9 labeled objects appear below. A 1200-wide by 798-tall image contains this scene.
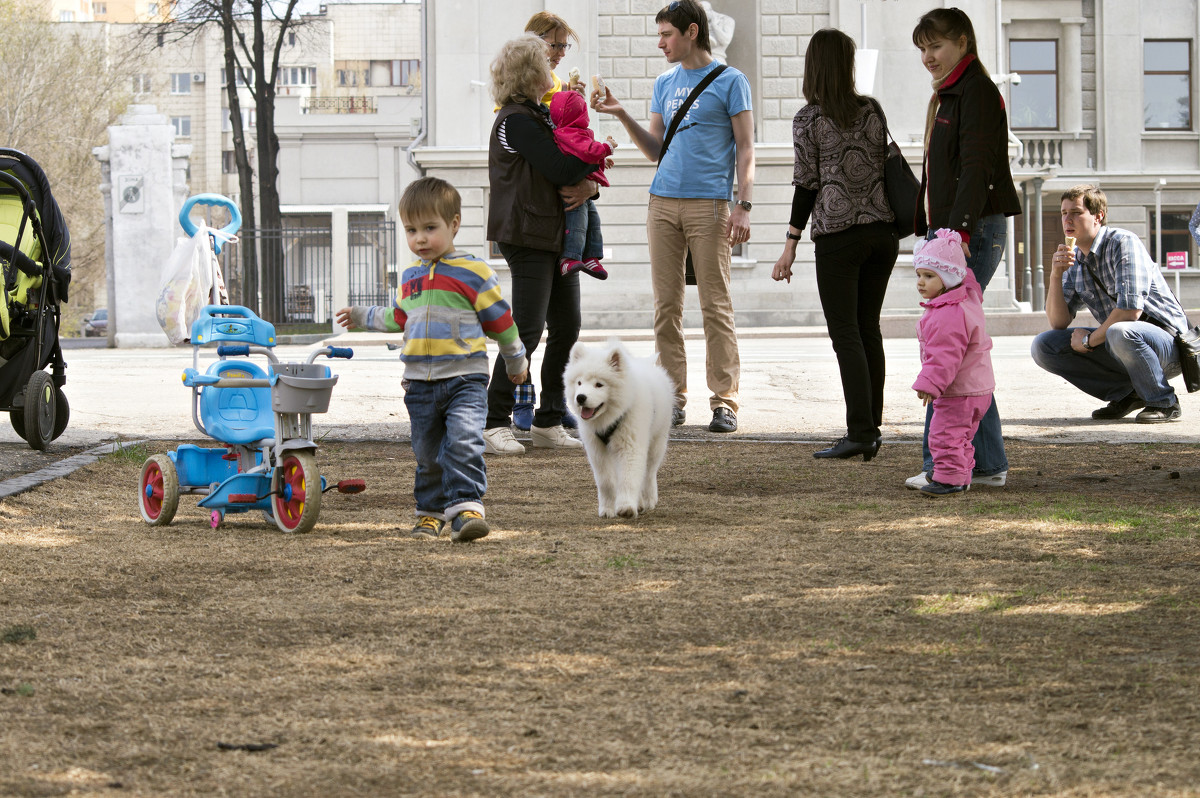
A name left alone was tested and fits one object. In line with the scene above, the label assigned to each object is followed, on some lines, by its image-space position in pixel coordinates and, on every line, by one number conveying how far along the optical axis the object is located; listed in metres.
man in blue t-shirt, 15.41
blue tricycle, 9.82
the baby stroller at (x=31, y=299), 14.16
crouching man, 16.72
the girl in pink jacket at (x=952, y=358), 11.13
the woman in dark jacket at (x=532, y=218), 13.50
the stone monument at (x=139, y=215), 45.66
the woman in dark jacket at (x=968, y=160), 11.40
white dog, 10.23
